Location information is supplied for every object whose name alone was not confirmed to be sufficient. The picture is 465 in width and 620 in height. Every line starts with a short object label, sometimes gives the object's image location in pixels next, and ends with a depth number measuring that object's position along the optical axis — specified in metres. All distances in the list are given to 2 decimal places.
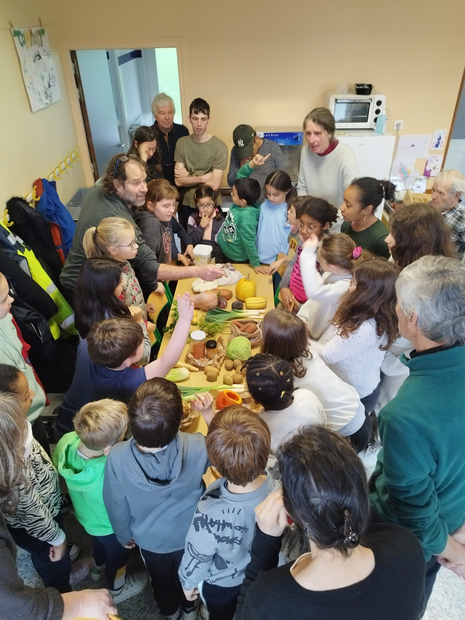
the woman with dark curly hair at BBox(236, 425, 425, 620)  0.89
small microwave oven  4.21
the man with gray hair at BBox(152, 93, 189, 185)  3.80
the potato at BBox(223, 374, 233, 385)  2.07
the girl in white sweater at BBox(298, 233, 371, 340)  2.30
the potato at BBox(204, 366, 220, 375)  2.12
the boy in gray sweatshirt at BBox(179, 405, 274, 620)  1.25
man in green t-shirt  3.89
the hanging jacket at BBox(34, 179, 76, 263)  3.20
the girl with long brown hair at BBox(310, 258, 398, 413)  1.85
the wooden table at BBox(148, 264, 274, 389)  2.17
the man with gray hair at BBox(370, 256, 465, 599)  1.15
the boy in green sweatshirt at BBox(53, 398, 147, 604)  1.55
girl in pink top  2.62
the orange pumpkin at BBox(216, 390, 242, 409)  1.88
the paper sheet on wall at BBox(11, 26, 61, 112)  3.43
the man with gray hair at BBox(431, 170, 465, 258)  2.73
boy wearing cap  3.73
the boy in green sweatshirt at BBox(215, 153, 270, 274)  3.03
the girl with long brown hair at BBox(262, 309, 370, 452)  1.82
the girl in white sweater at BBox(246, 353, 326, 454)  1.57
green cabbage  2.18
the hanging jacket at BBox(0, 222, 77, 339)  2.57
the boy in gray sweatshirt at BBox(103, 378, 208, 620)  1.39
